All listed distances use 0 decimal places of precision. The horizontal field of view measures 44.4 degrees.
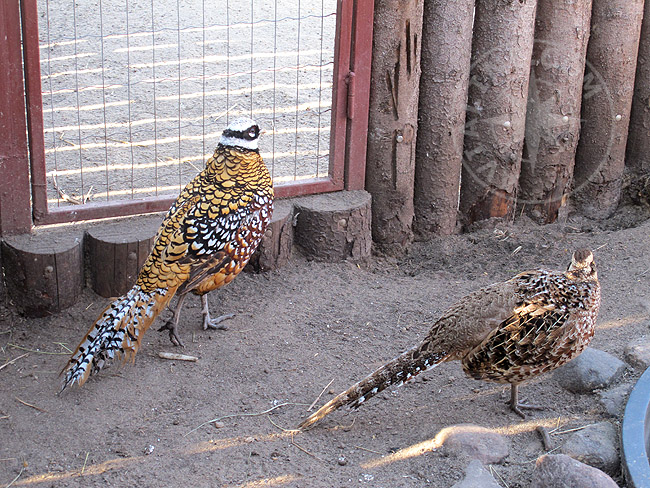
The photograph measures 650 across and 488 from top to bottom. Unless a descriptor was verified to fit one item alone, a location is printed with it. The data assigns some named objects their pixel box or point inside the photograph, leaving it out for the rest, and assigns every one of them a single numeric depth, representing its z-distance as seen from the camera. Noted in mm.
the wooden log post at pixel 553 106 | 5559
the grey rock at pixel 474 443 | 3549
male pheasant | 4133
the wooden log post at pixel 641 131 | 5969
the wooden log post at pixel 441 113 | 5320
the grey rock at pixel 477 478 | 3295
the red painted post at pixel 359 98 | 5168
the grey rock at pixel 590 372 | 4055
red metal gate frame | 4457
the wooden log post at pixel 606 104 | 5754
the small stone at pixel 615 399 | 3822
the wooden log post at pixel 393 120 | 5219
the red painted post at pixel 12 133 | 4309
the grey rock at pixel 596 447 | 3496
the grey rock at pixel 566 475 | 3135
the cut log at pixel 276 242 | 5199
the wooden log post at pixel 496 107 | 5414
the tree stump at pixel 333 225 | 5328
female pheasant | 3672
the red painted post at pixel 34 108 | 4332
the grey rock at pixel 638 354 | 4145
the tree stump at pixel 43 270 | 4543
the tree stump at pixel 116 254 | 4715
